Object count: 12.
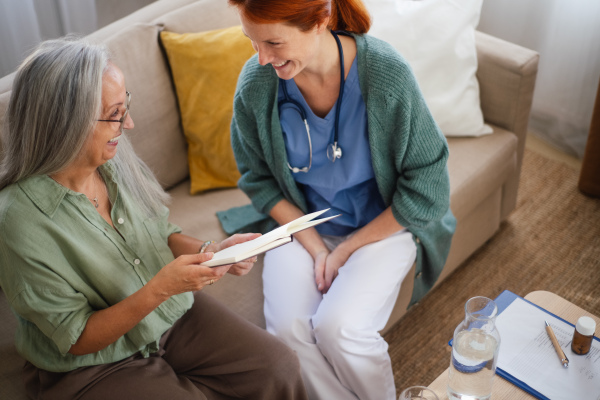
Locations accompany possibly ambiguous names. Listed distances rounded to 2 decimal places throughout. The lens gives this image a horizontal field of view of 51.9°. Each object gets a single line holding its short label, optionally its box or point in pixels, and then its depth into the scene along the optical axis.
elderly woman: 1.23
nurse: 1.53
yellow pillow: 1.92
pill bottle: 1.29
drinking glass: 1.21
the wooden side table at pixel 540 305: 1.28
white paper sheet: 1.26
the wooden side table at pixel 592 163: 2.27
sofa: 1.87
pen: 1.30
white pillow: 2.04
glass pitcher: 1.24
